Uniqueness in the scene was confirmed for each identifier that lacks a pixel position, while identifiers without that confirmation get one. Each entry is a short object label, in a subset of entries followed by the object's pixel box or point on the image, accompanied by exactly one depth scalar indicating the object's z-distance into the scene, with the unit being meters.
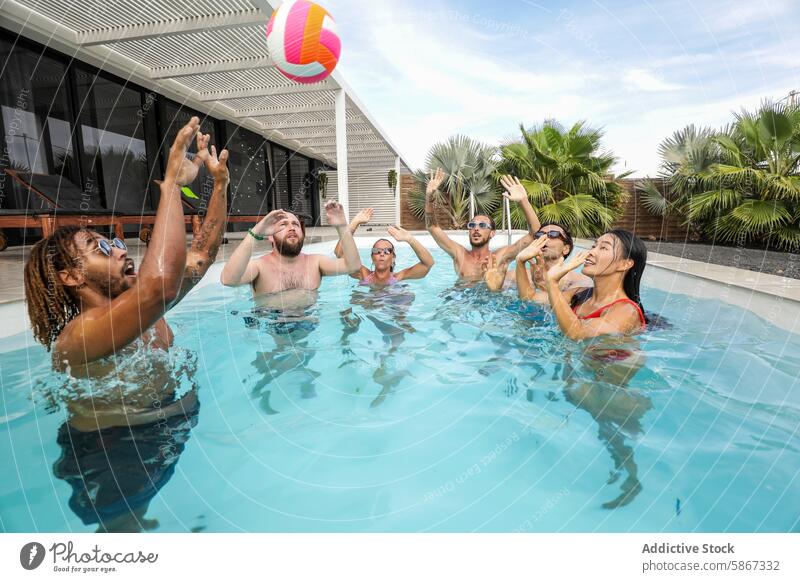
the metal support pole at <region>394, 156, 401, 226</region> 18.11
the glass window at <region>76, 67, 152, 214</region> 8.66
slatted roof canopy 6.66
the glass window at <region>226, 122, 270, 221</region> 13.45
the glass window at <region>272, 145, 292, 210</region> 16.15
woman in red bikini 2.53
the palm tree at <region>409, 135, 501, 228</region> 15.11
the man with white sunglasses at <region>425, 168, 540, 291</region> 3.80
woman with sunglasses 4.12
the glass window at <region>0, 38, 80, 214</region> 7.15
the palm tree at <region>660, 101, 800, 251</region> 8.90
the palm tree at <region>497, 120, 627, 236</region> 11.69
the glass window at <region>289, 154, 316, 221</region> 17.97
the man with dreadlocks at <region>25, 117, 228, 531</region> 1.38
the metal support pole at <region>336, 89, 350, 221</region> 9.00
